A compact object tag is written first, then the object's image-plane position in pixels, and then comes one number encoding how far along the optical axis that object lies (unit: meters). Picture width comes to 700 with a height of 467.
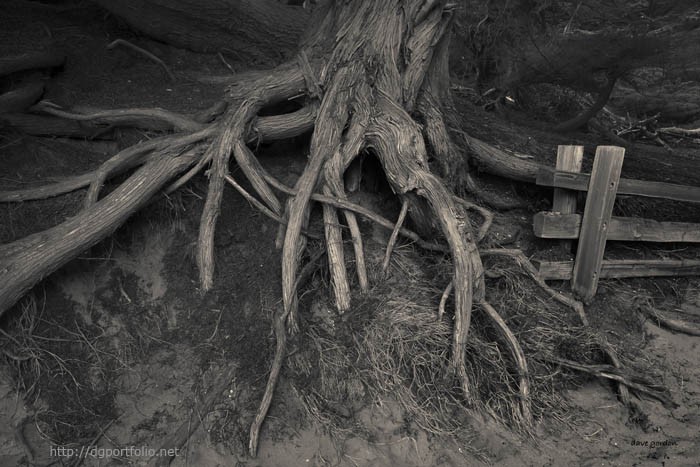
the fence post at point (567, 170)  4.68
